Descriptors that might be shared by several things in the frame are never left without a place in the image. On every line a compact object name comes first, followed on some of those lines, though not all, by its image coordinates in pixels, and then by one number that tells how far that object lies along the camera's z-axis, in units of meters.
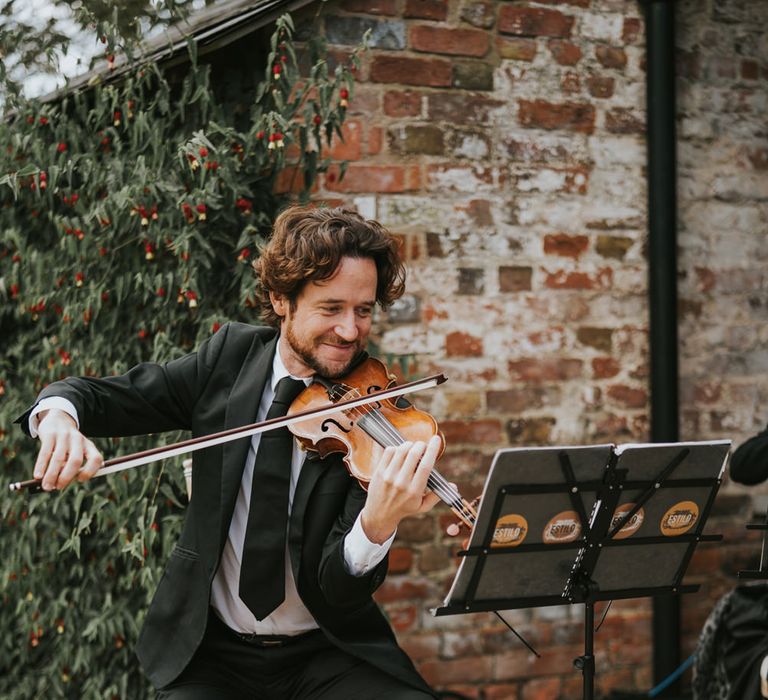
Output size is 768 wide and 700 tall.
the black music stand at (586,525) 1.95
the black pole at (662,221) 3.67
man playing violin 2.13
